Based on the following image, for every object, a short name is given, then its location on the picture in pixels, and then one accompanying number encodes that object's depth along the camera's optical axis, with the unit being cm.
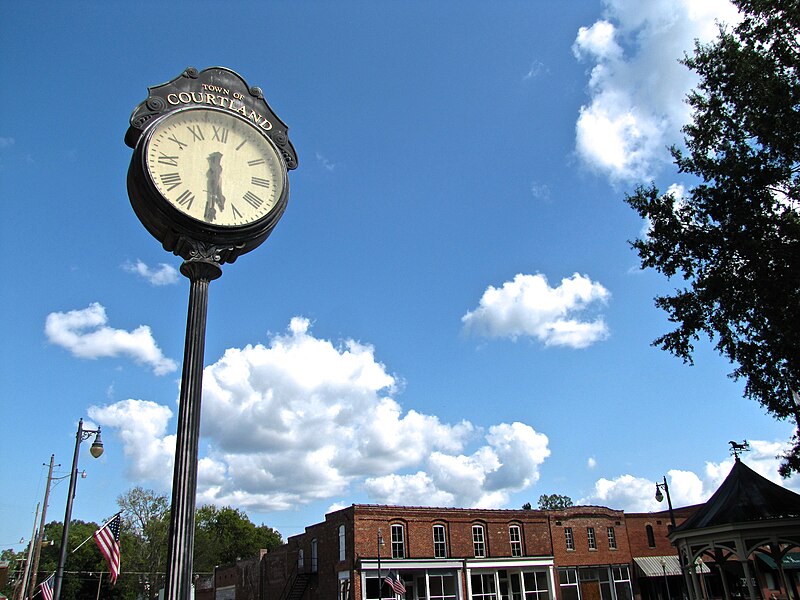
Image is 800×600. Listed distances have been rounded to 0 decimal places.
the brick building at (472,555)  3409
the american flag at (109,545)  1738
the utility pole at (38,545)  2861
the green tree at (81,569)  6769
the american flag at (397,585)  3069
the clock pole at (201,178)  739
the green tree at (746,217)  1559
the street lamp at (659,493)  2708
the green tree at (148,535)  5506
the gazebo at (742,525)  1516
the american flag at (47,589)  2243
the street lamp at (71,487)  1622
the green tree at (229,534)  8039
